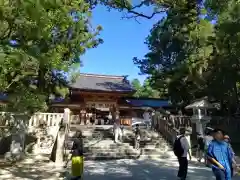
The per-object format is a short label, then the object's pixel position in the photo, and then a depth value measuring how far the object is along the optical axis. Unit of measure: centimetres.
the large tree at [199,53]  785
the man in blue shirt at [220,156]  314
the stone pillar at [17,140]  779
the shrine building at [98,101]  1402
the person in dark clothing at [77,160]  469
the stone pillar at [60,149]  743
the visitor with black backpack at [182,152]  463
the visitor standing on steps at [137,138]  914
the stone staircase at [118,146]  839
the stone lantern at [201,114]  915
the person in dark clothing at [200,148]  753
